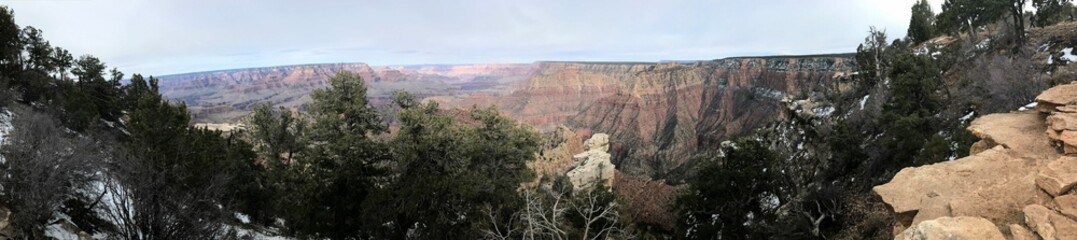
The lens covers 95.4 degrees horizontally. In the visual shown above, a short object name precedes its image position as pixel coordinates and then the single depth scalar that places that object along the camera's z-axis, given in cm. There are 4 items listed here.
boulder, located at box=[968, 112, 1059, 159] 937
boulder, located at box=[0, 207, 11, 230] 1190
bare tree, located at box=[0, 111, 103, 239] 1232
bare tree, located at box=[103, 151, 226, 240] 1377
